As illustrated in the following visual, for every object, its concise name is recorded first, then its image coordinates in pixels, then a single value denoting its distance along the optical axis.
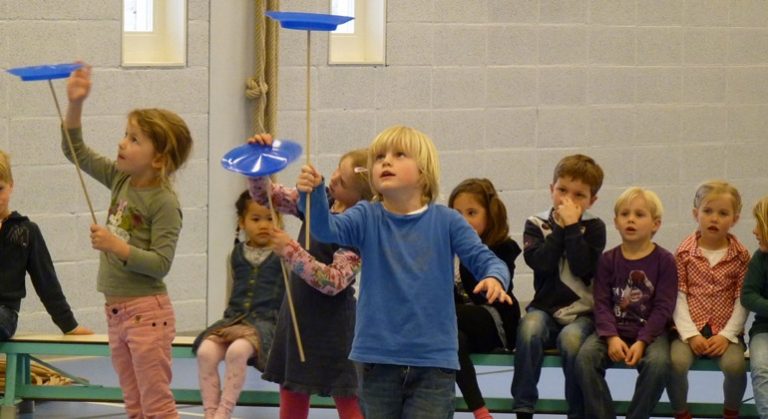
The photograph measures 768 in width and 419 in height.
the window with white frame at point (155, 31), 11.17
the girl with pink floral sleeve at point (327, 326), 7.45
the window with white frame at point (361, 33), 12.29
